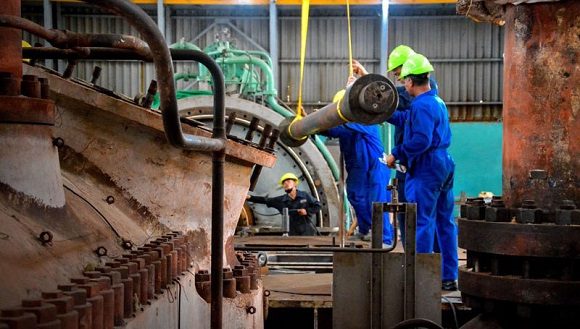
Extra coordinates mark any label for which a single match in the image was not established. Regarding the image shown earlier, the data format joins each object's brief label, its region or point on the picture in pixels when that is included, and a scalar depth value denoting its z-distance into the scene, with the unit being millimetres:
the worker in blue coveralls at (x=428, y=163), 4414
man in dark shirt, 7918
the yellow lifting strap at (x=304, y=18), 4699
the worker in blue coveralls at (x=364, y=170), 6562
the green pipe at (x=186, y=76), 9000
